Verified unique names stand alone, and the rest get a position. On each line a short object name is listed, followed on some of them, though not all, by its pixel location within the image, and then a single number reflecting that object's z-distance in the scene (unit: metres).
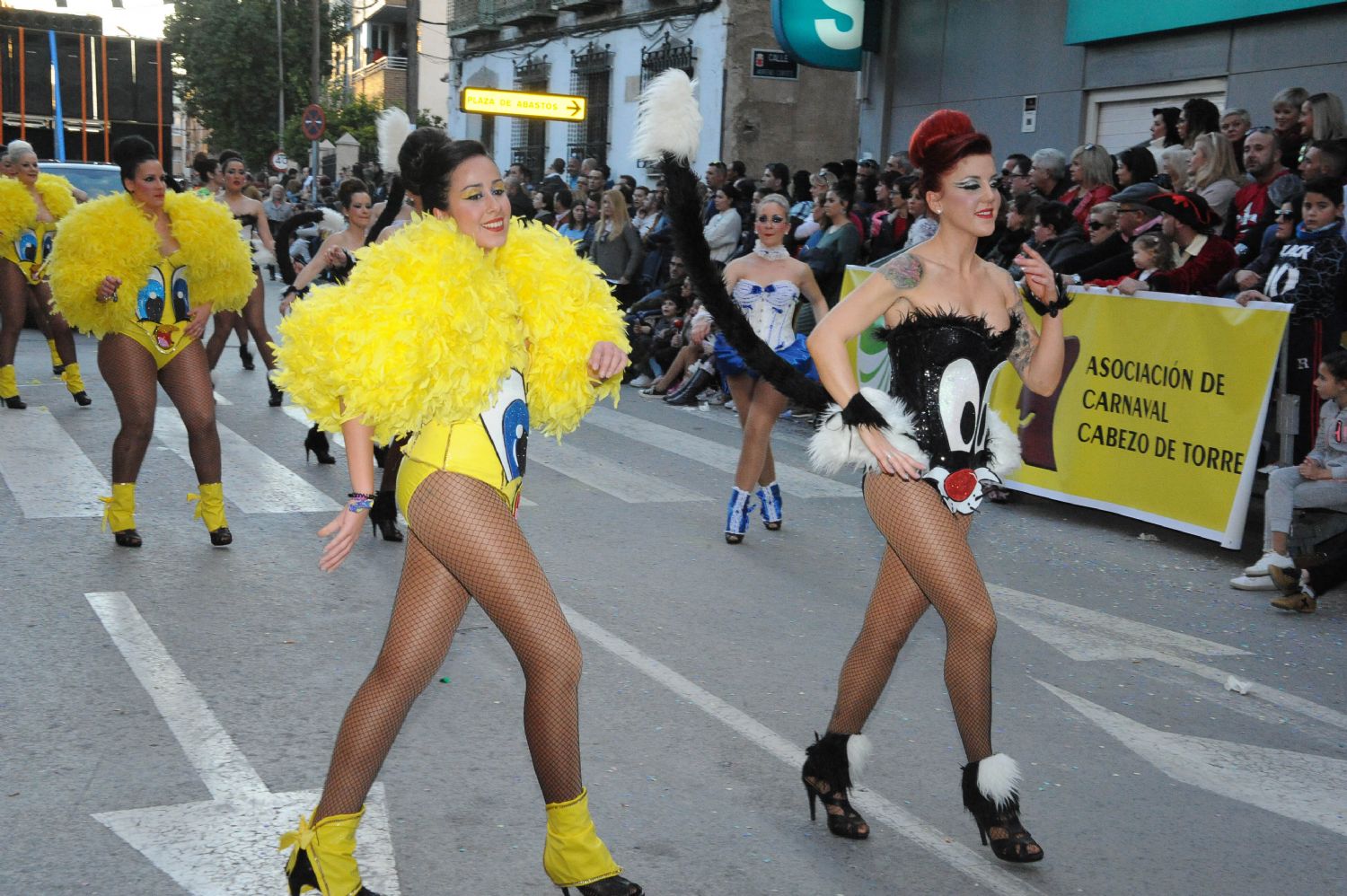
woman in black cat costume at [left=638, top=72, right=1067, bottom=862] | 3.74
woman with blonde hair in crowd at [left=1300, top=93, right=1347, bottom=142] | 9.83
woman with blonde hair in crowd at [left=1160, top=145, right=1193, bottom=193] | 10.29
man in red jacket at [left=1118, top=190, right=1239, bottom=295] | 8.80
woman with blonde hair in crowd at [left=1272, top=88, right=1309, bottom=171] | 10.15
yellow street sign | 25.61
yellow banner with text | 7.87
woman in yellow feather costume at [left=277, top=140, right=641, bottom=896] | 3.21
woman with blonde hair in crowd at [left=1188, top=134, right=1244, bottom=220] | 9.80
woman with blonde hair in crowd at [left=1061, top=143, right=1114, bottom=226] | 10.69
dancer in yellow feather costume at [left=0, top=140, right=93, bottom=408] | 11.19
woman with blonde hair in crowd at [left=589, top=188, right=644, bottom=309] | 16.61
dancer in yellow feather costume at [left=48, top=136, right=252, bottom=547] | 6.84
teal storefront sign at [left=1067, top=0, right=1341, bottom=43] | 12.90
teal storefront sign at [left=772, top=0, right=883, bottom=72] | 17.94
